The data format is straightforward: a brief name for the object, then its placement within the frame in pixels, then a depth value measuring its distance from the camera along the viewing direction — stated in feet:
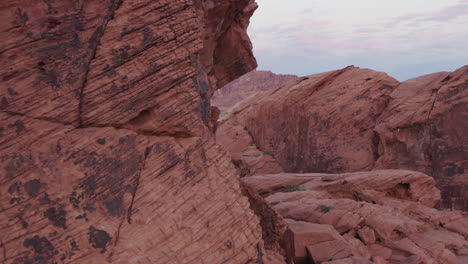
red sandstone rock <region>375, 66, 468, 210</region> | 77.97
